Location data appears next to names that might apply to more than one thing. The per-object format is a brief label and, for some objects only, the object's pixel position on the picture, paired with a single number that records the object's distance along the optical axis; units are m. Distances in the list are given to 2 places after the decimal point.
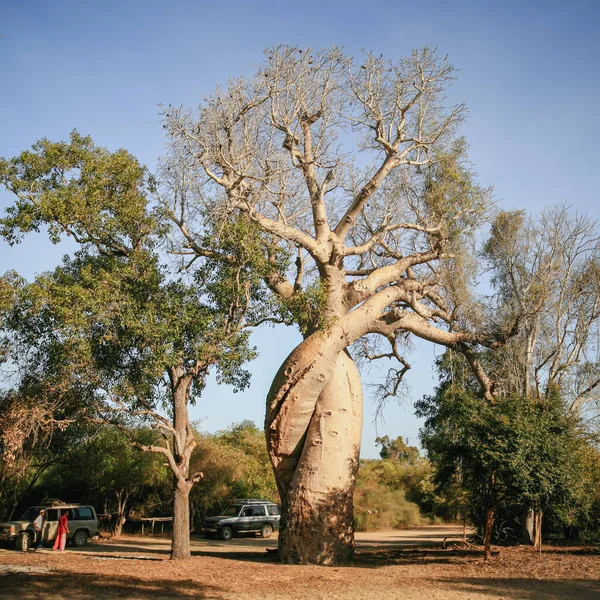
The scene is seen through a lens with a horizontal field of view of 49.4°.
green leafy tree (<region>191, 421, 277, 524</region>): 25.81
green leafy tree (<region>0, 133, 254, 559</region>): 12.30
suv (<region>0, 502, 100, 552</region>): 16.89
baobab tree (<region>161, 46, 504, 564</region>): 12.90
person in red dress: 16.47
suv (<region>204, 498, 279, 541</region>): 22.39
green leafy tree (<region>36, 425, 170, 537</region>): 20.91
